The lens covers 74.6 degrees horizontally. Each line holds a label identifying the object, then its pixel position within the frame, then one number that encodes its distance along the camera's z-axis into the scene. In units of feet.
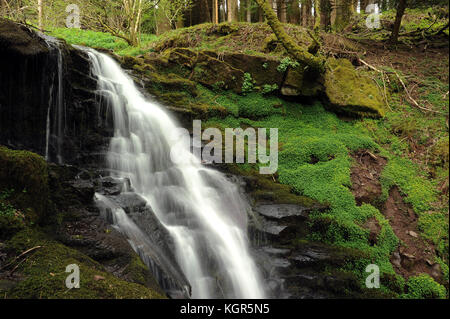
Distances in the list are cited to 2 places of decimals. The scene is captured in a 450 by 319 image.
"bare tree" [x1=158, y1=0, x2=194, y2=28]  53.33
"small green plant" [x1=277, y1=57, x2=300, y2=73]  30.45
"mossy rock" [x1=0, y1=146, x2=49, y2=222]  13.65
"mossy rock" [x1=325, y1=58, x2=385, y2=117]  28.78
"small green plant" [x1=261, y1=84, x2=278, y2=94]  31.35
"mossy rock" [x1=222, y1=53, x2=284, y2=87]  31.73
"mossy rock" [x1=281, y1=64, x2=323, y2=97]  30.19
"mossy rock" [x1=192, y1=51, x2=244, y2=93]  32.42
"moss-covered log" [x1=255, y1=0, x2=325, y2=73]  28.94
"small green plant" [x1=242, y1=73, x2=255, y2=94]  31.96
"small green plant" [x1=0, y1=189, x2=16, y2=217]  13.03
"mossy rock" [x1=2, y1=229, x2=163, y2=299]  10.11
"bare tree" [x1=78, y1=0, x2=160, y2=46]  47.42
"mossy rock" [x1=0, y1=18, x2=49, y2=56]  18.34
